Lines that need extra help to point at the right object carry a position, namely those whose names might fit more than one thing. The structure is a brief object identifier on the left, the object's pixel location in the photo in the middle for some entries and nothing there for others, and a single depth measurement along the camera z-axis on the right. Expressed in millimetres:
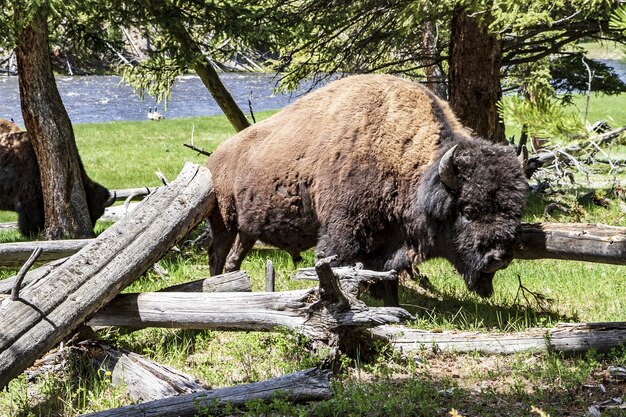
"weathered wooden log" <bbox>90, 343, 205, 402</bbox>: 9883
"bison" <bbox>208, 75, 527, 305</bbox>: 12414
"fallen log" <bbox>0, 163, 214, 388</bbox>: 10164
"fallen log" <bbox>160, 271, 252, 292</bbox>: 12281
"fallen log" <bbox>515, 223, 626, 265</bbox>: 11289
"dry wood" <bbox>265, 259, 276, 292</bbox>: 11977
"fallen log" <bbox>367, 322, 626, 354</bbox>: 10492
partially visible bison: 24078
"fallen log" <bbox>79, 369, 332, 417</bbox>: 8812
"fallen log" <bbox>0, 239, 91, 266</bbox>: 15008
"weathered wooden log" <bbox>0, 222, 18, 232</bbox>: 25328
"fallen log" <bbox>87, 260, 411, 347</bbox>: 9937
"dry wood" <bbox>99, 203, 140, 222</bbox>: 25844
